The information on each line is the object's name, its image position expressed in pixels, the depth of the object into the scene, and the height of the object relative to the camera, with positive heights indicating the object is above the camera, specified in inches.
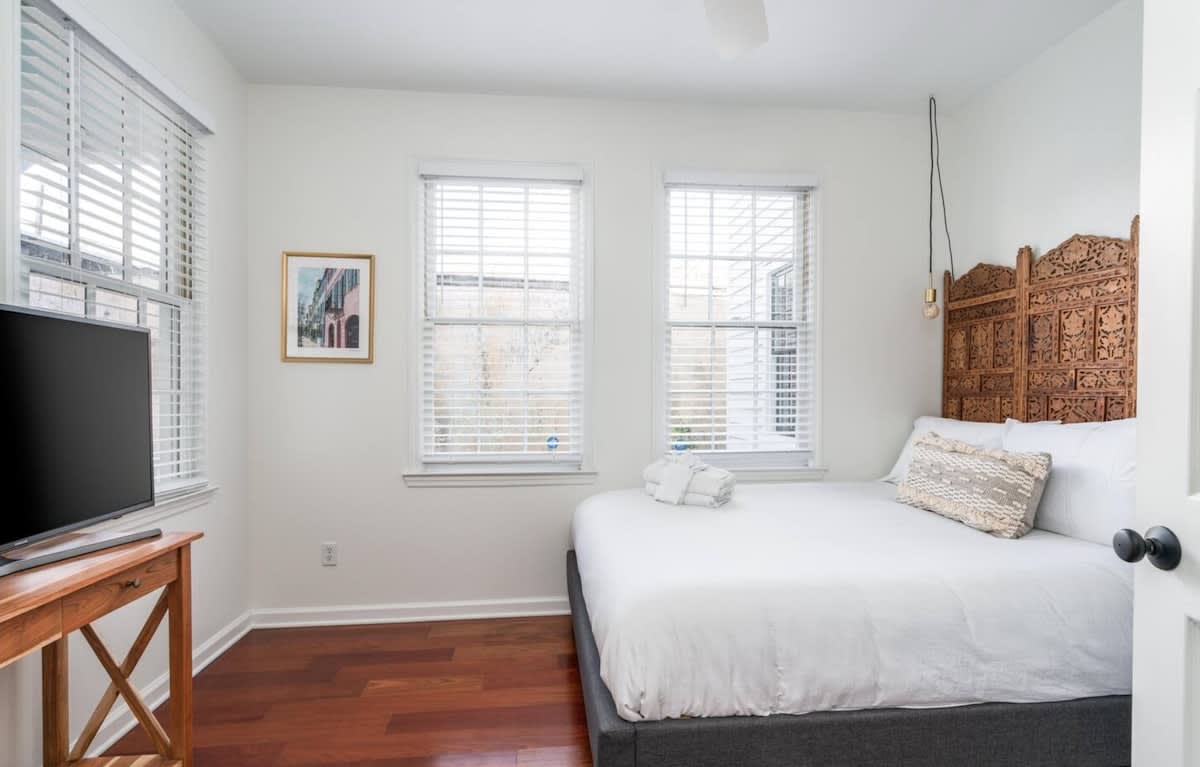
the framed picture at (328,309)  115.1 +14.3
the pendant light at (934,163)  126.3 +49.7
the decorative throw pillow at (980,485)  79.1 -15.7
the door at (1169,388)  36.3 -0.3
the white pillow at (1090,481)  74.2 -13.6
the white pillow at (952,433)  100.1 -9.9
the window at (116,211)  67.1 +23.1
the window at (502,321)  119.6 +12.4
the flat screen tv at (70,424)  51.1 -4.9
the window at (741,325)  124.3 +12.5
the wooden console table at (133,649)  55.6 -31.6
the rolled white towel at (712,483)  98.4 -18.2
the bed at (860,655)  57.2 -29.1
